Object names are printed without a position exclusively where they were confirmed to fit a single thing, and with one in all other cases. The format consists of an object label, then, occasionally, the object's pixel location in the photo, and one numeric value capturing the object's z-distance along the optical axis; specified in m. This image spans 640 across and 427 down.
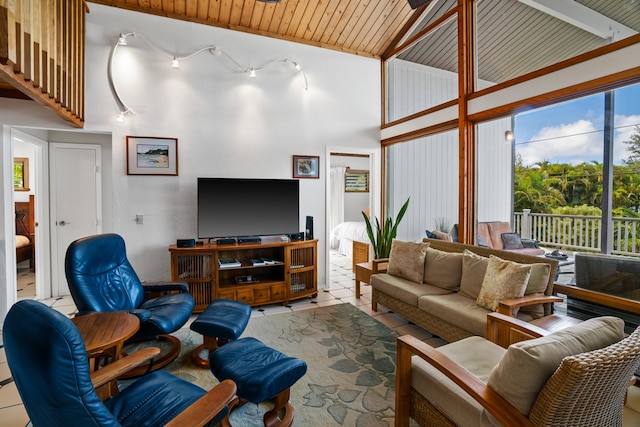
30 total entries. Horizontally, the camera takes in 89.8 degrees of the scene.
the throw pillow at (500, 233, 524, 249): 3.74
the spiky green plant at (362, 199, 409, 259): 4.52
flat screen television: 3.92
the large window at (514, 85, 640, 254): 2.62
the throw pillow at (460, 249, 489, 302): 2.98
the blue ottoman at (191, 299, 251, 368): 2.40
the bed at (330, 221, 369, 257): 6.51
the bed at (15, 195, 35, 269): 5.46
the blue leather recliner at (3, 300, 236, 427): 0.96
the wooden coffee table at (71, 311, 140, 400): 1.76
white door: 4.26
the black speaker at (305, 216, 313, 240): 4.36
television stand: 3.72
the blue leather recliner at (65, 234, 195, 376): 2.44
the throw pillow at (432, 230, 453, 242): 4.71
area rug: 2.03
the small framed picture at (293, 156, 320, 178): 4.66
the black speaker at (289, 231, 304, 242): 4.32
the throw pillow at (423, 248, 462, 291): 3.29
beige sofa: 2.58
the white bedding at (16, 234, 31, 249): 5.35
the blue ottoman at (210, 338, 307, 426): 1.75
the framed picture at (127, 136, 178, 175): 3.87
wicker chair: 1.13
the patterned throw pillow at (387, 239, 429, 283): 3.55
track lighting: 3.77
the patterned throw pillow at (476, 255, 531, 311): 2.55
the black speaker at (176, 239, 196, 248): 3.72
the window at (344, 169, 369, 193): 8.55
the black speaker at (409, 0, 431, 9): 2.63
